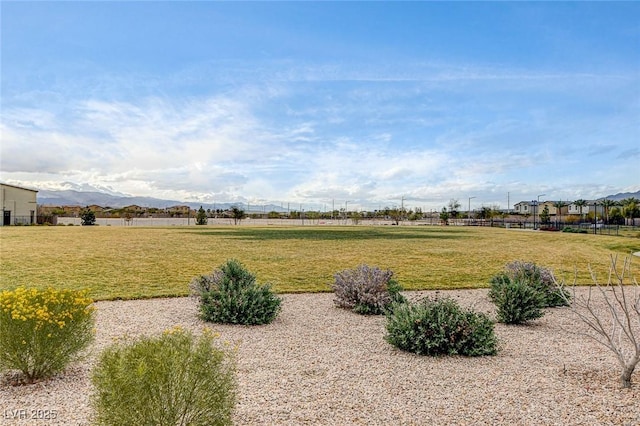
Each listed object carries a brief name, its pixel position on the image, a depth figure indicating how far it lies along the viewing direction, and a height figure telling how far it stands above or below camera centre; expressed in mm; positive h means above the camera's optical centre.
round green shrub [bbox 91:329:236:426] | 3273 -1251
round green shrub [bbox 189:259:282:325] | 8625 -1544
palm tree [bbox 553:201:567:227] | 122644 +4785
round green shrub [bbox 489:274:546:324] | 8742 -1549
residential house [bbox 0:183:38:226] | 58625 +1092
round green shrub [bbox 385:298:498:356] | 6711 -1631
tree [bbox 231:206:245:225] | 81188 +932
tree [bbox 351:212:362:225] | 90062 +99
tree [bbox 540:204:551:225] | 92938 +1481
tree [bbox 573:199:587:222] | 120100 +5496
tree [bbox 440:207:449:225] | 92562 +1049
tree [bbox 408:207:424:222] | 112112 +1391
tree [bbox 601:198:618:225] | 94325 +4605
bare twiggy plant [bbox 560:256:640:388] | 5383 -1944
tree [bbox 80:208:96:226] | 64938 -526
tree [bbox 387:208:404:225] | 111969 +1723
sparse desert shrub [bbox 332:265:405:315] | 9664 -1535
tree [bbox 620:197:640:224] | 87825 +3357
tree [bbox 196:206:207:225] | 70838 -226
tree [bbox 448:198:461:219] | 108250 +2735
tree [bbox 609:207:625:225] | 89050 +1716
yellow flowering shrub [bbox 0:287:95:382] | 4879 -1267
